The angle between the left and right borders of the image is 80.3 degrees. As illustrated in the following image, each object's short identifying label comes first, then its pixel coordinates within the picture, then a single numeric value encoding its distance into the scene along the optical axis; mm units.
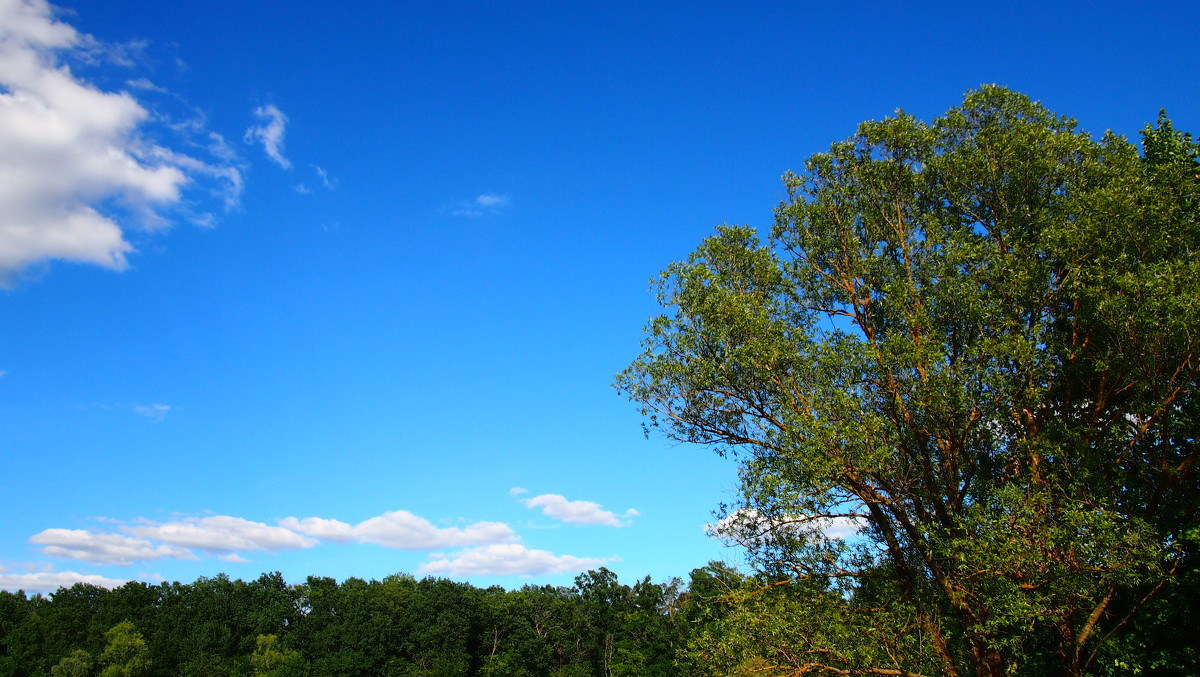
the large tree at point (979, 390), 16219
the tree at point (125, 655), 87725
